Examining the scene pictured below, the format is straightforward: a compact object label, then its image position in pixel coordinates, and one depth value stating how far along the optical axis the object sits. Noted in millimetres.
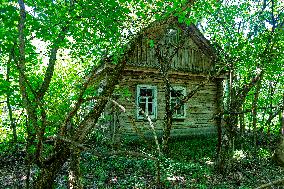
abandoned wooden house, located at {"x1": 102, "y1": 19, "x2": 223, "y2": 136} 12250
